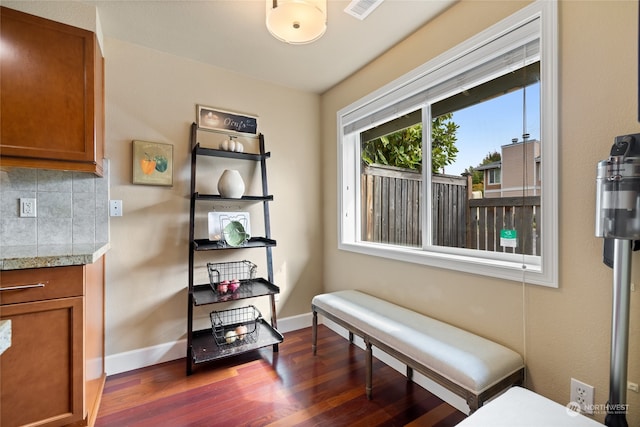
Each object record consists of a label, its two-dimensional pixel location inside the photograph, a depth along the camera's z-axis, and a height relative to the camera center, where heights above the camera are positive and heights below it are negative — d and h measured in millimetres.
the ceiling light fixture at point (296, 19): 1466 +1026
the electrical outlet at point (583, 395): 1227 -795
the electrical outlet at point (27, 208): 1714 +30
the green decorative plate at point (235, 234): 2328 -173
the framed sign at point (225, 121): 2424 +816
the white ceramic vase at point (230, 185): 2293 +229
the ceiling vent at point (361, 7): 1715 +1270
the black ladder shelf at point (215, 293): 2123 -625
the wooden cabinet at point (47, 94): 1478 +651
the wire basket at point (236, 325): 2254 -960
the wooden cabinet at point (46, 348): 1278 -639
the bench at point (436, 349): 1264 -693
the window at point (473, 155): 1385 +380
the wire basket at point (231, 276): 2293 -551
